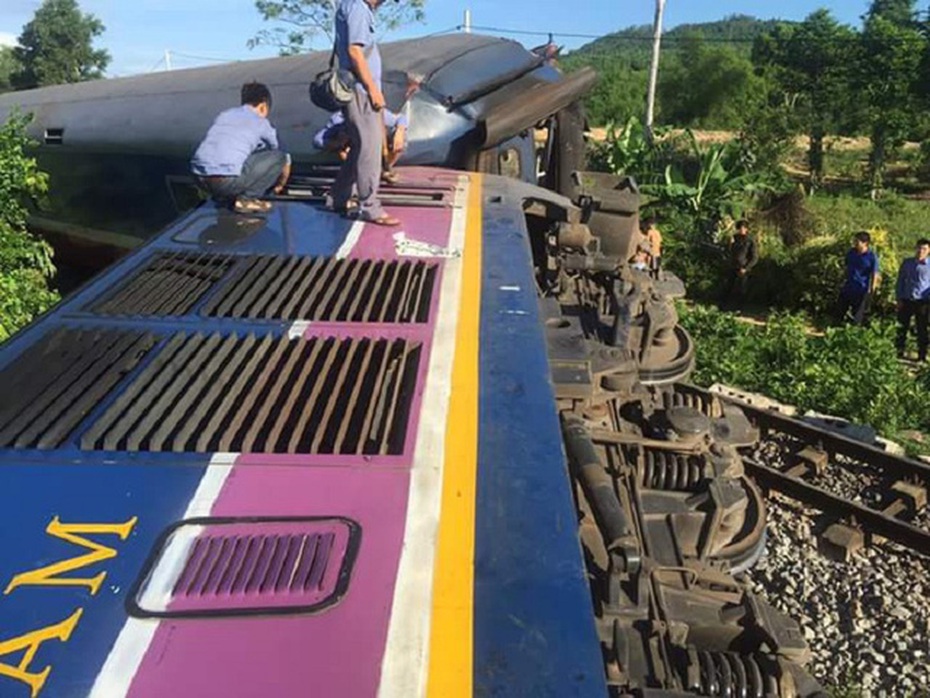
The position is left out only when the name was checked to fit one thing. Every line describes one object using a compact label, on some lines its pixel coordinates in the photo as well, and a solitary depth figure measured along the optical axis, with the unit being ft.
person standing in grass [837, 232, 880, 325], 32.30
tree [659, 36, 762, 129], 108.58
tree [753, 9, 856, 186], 77.05
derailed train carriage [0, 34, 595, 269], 19.35
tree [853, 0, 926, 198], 75.92
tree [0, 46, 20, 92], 142.41
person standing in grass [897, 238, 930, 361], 30.01
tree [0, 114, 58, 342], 21.93
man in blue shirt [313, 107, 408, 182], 16.49
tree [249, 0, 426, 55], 81.05
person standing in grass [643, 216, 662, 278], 28.73
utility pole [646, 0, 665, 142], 71.92
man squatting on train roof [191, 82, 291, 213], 14.48
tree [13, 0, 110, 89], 136.26
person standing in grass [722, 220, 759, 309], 39.22
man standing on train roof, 13.20
